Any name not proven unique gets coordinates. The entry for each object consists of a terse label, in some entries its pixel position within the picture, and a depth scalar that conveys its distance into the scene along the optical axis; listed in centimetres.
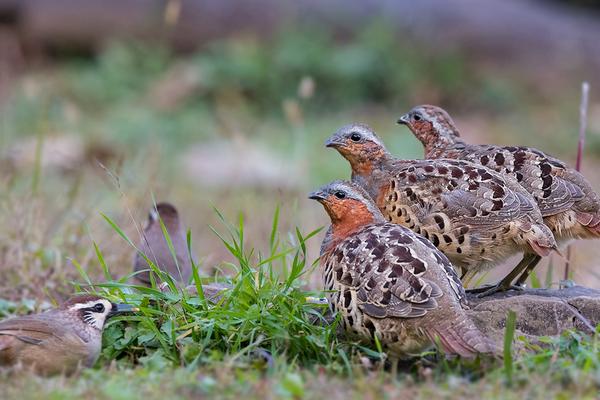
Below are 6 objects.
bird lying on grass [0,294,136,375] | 1125
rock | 1216
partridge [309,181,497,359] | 1102
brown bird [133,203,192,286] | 1581
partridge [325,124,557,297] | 1287
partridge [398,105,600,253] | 1367
